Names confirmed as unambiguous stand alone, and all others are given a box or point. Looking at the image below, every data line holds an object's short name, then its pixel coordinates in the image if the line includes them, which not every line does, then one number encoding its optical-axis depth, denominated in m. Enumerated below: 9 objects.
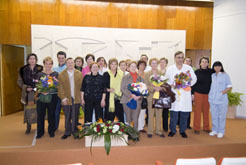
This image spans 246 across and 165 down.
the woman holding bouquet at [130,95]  3.85
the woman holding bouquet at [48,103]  3.85
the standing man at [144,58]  4.94
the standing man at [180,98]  4.00
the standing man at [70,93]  3.84
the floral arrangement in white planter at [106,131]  3.39
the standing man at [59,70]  4.36
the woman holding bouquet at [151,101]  3.91
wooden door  6.13
